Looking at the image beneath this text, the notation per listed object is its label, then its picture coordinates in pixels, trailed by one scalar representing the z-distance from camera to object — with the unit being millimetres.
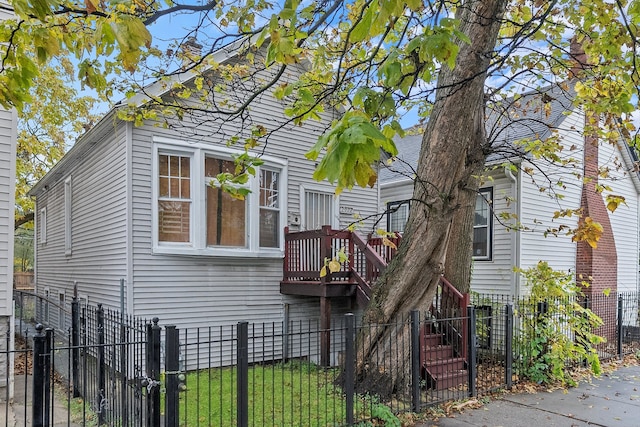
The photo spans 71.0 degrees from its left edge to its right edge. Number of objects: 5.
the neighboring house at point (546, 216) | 10734
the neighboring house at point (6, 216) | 6770
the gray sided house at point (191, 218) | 8188
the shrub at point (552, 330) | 7945
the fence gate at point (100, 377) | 4035
